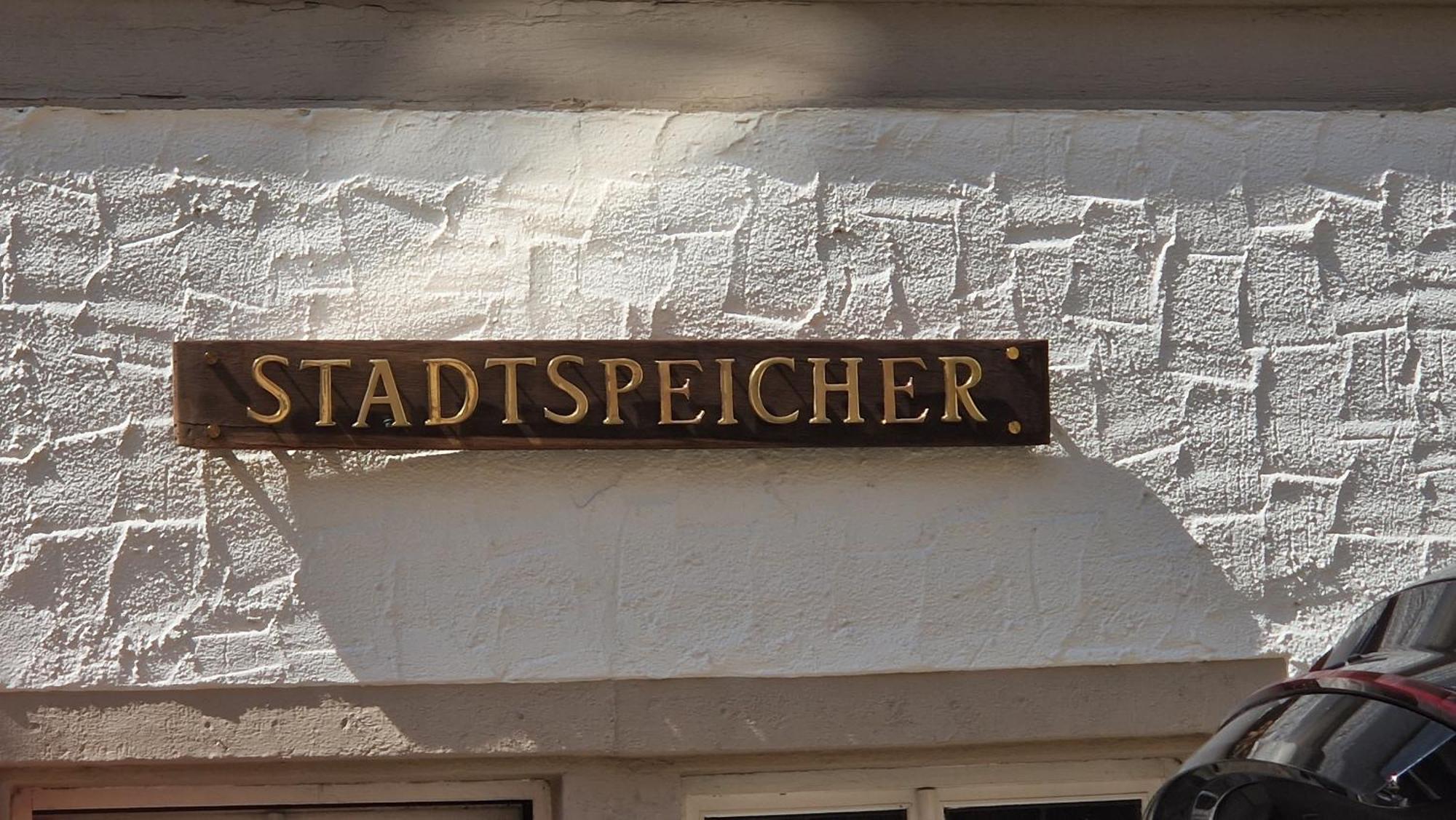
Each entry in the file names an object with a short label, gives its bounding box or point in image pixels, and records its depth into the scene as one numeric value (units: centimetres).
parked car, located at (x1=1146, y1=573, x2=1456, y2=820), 501
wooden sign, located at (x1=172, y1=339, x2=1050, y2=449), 585
